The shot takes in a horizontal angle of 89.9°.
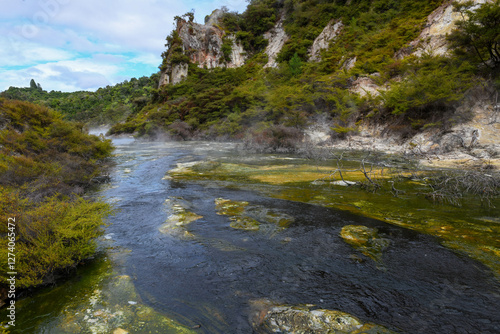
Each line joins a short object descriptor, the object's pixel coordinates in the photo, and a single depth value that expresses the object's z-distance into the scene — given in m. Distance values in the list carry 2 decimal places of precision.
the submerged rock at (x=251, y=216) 6.12
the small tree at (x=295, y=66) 33.22
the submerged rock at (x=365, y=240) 4.80
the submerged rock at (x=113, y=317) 3.01
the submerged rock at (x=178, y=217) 5.90
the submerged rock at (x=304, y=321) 2.98
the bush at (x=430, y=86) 15.54
